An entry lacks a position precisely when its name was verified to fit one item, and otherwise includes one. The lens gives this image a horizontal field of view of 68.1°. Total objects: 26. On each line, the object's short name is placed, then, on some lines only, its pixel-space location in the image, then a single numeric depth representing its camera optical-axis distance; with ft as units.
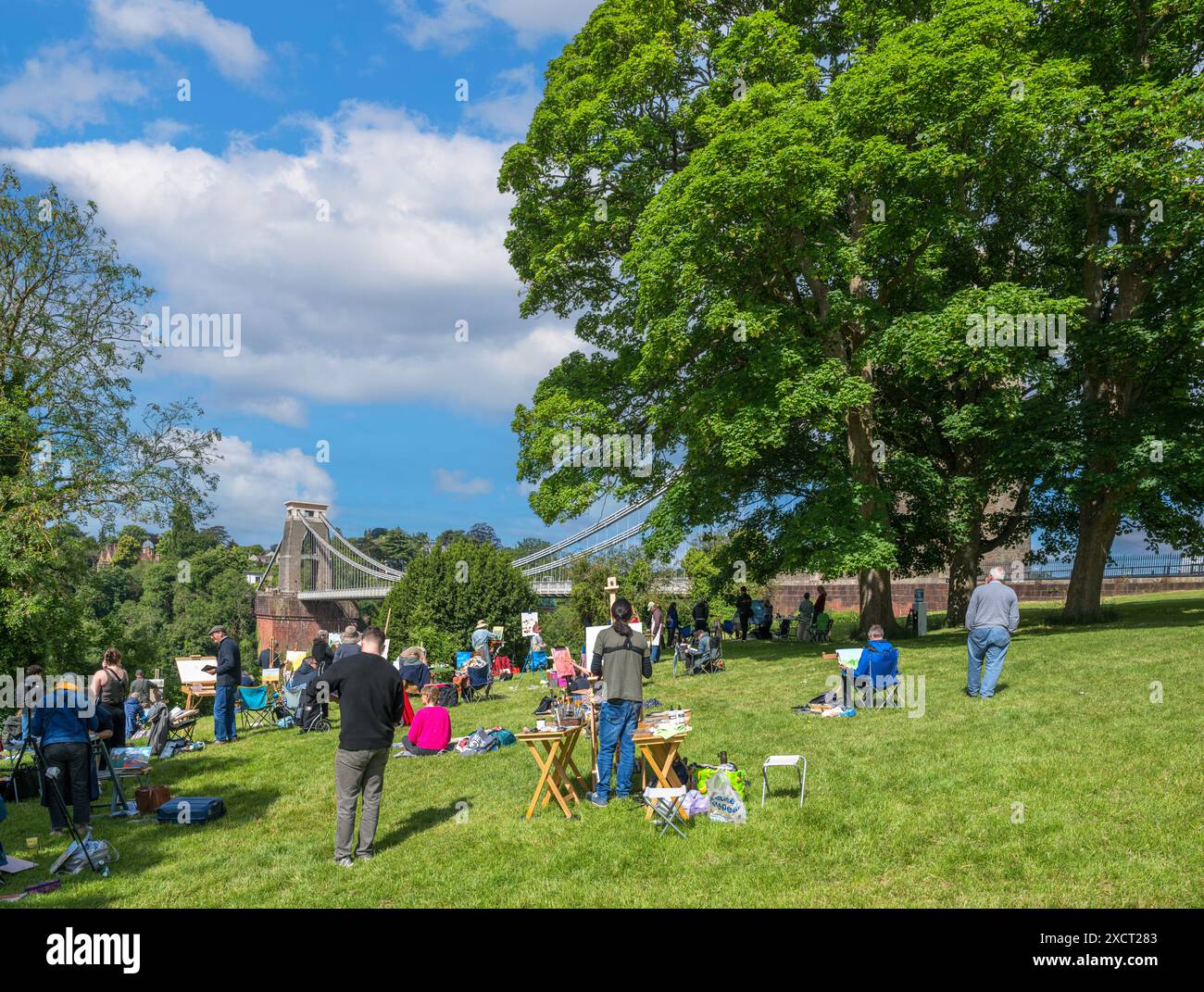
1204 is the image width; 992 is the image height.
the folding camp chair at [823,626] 81.66
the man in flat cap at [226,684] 44.83
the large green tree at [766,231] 57.26
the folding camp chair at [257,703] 51.62
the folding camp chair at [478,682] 57.77
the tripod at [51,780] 26.66
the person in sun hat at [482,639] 59.34
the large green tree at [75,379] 63.36
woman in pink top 38.50
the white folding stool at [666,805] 24.00
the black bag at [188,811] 29.27
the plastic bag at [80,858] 24.13
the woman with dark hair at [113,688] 34.73
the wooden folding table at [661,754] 27.02
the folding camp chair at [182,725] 47.03
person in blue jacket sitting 39.58
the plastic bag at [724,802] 24.07
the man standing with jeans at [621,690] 27.17
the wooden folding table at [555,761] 26.86
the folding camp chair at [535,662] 79.87
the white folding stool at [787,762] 25.00
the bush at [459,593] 134.62
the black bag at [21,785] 33.45
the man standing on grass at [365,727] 24.27
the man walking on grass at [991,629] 37.86
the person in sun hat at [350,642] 44.50
